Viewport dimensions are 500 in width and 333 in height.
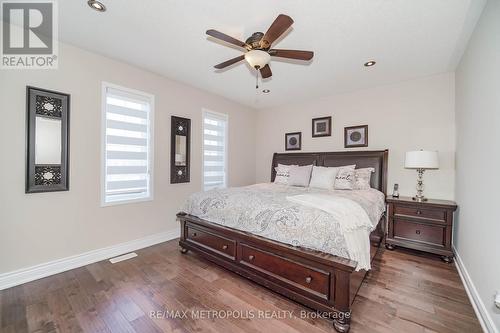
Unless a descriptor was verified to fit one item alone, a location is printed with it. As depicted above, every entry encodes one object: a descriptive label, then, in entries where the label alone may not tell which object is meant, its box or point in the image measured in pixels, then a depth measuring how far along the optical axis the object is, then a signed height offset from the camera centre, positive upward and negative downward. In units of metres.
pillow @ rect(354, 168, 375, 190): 3.46 -0.19
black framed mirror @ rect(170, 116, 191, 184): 3.60 +0.24
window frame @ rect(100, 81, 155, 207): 2.85 +0.28
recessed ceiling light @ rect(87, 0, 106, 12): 1.90 +1.40
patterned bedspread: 1.78 -0.51
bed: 1.70 -0.87
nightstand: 2.78 -0.80
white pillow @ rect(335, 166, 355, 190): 3.40 -0.22
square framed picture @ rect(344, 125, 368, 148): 3.89 +0.55
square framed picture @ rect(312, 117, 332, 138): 4.29 +0.79
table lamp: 2.92 +0.10
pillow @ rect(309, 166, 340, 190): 3.48 -0.20
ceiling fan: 1.84 +1.09
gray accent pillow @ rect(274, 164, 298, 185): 4.03 -0.19
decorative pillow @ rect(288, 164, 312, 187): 3.74 -0.20
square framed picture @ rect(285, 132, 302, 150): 4.71 +0.54
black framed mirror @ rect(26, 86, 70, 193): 2.30 +0.22
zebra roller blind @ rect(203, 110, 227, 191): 4.19 +0.27
